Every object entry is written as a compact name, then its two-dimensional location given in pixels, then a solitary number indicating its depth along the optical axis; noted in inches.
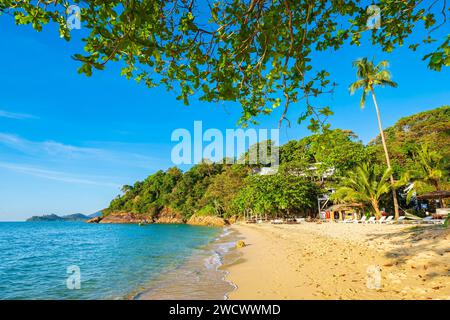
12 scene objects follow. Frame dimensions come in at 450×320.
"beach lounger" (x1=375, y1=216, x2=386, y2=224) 839.0
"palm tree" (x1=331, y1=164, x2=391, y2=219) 954.1
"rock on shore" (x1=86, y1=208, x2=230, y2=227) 2510.8
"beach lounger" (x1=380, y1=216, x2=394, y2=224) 828.4
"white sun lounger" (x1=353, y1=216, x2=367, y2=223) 958.8
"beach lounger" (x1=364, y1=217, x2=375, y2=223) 884.5
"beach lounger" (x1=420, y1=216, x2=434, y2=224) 672.4
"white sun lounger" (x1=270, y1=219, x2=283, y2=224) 1497.3
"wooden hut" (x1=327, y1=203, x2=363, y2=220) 1099.7
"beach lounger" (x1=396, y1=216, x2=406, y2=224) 790.7
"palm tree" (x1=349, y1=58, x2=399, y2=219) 974.4
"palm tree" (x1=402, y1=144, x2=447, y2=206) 913.6
